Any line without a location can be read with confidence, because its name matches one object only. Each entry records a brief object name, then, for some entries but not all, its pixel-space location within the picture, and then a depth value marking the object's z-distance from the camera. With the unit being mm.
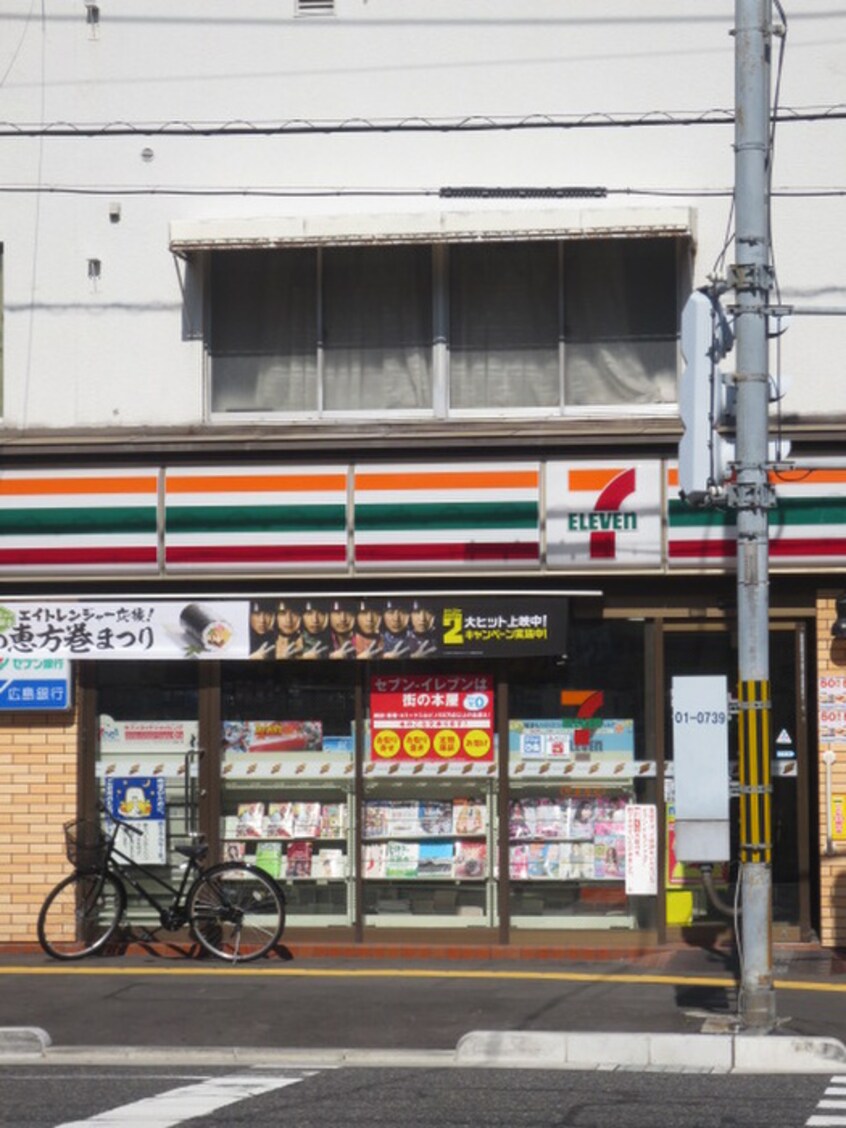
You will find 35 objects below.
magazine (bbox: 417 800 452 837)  16516
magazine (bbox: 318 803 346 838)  16578
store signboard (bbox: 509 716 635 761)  16406
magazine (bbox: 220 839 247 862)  16625
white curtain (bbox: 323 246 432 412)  16703
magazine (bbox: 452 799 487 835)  16484
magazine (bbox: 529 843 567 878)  16406
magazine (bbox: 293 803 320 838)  16594
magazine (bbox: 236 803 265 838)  16641
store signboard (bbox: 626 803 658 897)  16266
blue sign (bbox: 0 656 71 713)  16469
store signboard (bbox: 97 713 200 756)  16656
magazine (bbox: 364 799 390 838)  16516
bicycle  15930
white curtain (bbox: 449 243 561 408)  16609
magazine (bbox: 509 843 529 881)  16375
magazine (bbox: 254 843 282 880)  16609
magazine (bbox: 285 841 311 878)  16609
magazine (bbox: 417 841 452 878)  16484
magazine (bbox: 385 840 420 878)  16500
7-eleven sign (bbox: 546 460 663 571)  15930
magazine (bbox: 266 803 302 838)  16592
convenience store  16047
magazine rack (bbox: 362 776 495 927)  16469
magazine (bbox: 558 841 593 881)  16406
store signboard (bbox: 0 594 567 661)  16031
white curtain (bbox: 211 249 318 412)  16812
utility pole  12797
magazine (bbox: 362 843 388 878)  16484
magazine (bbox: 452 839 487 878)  16469
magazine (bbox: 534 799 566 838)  16438
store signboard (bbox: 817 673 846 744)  15953
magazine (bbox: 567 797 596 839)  16422
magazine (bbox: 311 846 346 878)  16562
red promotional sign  16422
